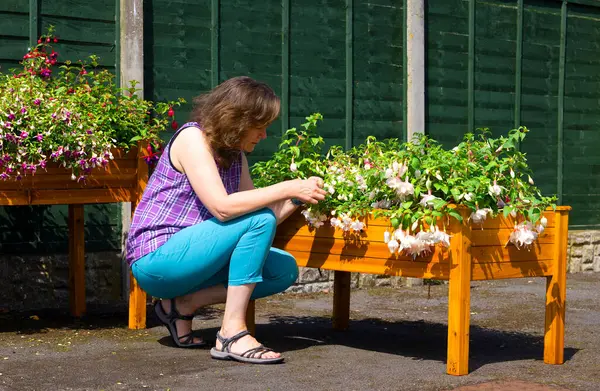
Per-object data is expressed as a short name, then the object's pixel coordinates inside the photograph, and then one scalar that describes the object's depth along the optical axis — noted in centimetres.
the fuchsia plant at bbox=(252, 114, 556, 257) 424
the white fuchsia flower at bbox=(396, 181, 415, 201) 427
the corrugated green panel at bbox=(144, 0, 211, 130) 693
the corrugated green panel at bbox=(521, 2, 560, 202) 939
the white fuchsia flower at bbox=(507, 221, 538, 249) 438
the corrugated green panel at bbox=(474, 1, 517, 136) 897
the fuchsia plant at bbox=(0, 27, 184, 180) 496
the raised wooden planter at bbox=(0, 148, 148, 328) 514
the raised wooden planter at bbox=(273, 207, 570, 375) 425
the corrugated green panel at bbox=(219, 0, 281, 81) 730
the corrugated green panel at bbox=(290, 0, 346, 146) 769
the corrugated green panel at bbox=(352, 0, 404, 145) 809
